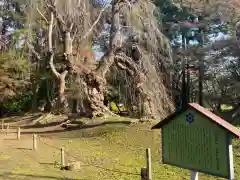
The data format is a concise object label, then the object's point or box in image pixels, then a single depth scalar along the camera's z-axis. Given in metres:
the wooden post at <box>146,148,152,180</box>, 7.24
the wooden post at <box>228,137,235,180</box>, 4.58
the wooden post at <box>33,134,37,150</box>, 11.26
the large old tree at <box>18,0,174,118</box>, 15.29
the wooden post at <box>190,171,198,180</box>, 5.23
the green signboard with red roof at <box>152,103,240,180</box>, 4.70
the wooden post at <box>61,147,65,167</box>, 8.55
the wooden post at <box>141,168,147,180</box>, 7.33
